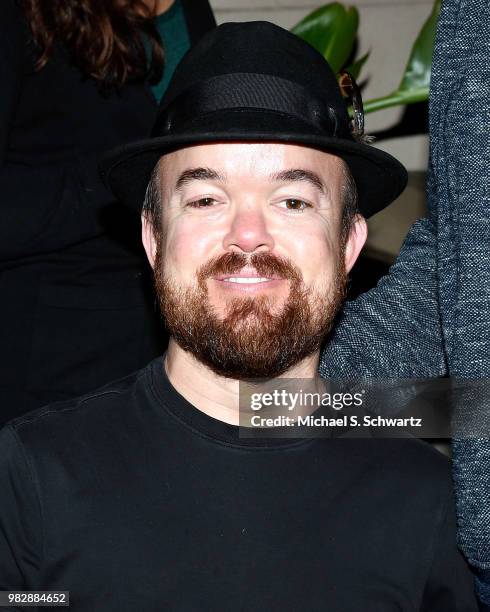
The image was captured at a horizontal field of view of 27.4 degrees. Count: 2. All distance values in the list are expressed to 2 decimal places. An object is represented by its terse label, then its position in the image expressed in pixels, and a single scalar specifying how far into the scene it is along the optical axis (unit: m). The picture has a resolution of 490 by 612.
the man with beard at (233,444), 1.50
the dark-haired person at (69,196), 1.84
